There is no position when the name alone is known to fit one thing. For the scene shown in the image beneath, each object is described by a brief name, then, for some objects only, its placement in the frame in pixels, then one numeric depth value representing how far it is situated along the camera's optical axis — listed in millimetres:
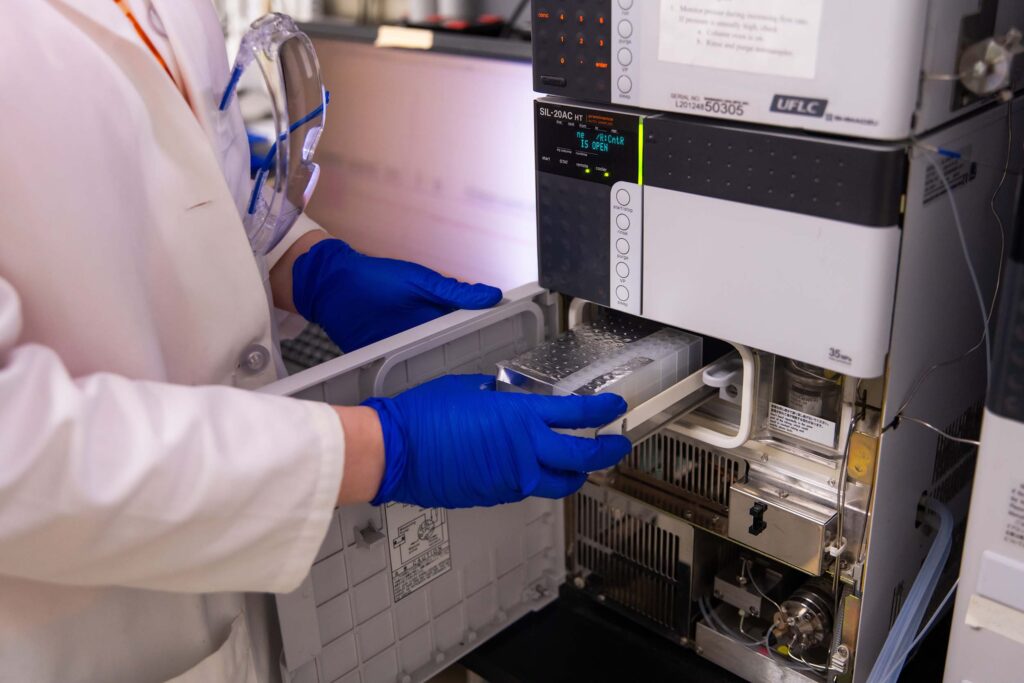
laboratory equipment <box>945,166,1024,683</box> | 678
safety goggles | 1051
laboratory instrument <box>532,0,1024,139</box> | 737
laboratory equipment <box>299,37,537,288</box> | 1477
